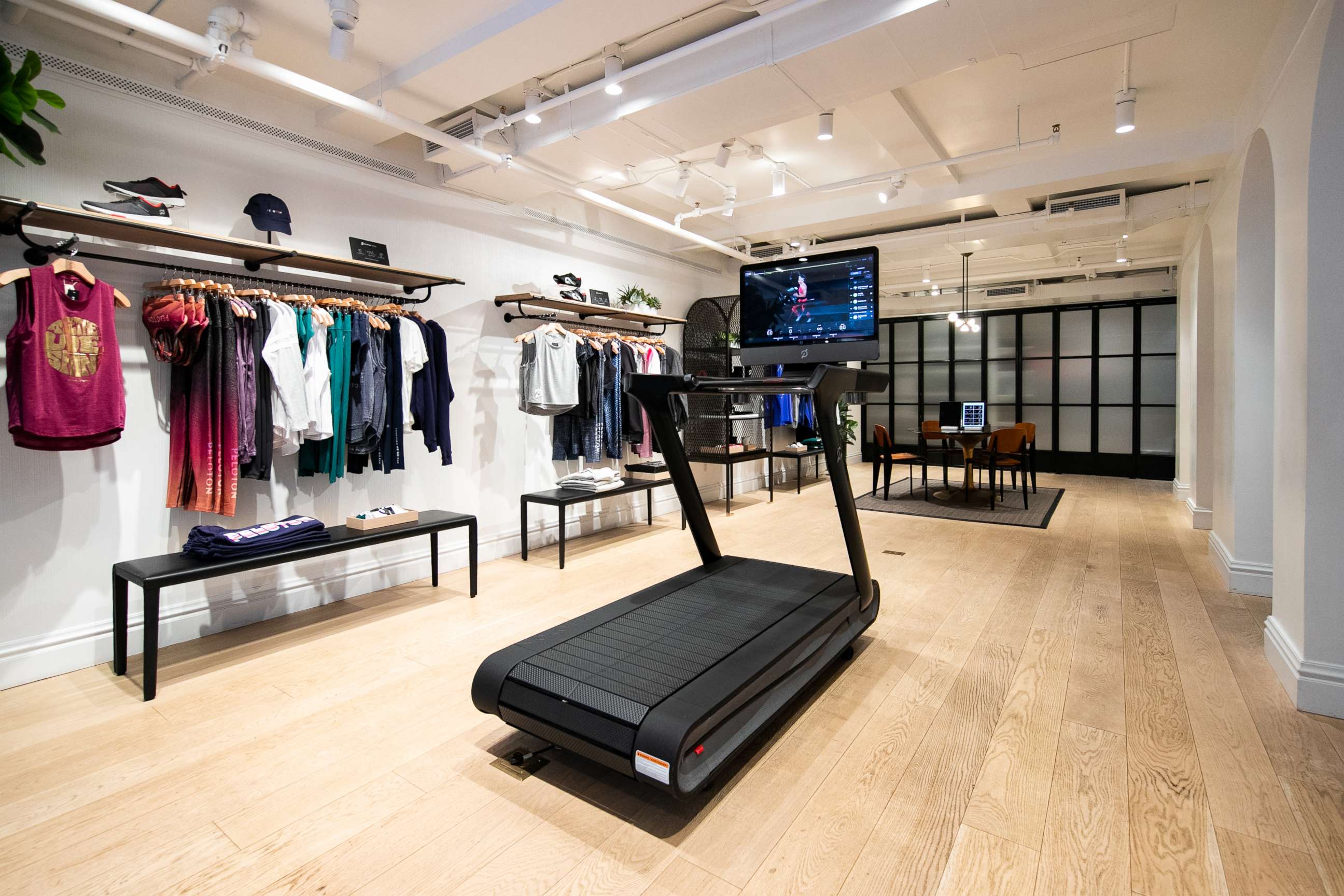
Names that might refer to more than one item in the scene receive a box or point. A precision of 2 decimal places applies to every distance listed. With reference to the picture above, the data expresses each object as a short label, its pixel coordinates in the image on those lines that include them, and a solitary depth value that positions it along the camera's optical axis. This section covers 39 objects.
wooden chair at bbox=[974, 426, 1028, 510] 7.14
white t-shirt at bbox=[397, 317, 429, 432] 4.07
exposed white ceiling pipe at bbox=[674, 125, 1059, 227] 4.37
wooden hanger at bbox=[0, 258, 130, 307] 2.63
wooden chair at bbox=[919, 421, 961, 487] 7.23
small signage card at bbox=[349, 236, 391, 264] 3.90
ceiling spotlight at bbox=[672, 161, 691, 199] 4.83
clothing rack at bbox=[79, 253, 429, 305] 3.17
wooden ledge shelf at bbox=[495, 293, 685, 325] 4.92
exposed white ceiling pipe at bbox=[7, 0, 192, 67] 2.62
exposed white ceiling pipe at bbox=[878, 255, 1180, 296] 8.34
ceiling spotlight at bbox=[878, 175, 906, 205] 5.03
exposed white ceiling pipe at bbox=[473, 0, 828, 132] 2.83
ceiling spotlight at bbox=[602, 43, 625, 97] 3.33
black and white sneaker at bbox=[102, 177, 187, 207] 2.94
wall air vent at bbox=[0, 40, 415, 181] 2.98
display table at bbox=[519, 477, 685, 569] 4.71
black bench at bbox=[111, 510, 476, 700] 2.71
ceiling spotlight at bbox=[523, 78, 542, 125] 3.73
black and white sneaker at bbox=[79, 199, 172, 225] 2.88
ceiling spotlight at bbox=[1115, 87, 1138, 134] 3.73
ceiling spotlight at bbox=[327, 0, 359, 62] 2.62
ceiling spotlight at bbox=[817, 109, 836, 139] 3.72
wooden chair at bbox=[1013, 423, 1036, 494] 7.81
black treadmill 1.92
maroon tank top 2.67
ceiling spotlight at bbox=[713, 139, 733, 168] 4.45
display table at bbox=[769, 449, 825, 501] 8.12
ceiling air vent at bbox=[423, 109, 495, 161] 4.11
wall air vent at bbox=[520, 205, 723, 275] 5.47
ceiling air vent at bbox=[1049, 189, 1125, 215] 5.59
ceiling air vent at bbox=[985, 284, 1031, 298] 9.82
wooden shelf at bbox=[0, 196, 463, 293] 2.71
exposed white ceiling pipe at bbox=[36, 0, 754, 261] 2.52
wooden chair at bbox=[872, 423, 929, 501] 7.57
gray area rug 6.50
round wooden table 6.95
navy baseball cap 3.47
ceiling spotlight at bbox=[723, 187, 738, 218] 5.28
